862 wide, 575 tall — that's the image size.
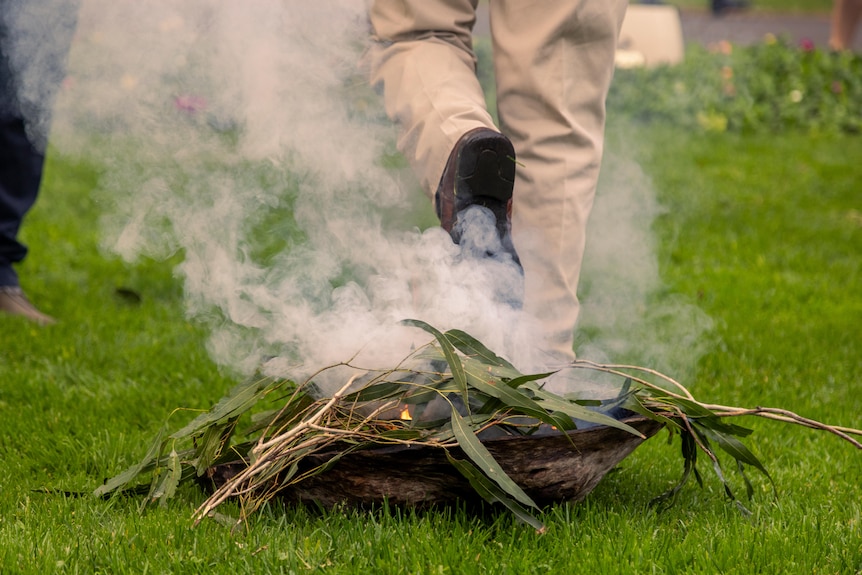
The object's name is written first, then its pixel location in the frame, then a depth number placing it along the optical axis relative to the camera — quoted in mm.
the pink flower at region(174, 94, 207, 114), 5752
